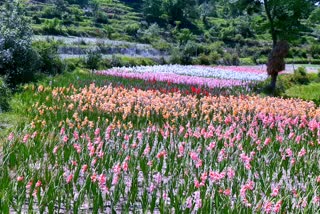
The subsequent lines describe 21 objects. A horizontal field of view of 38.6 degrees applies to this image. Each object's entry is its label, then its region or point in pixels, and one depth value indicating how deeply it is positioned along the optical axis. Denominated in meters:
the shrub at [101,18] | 81.81
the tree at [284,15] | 24.18
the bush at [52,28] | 58.72
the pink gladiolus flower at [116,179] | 5.69
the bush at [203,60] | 42.81
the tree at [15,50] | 18.81
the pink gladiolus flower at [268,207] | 4.92
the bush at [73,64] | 27.25
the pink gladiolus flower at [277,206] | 4.83
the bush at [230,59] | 46.56
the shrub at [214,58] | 44.22
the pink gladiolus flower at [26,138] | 7.26
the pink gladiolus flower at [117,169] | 5.84
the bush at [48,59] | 24.27
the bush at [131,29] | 71.88
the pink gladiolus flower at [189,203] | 5.21
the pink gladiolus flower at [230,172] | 5.82
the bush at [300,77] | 29.73
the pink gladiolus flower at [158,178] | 6.20
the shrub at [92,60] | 30.64
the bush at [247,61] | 52.01
